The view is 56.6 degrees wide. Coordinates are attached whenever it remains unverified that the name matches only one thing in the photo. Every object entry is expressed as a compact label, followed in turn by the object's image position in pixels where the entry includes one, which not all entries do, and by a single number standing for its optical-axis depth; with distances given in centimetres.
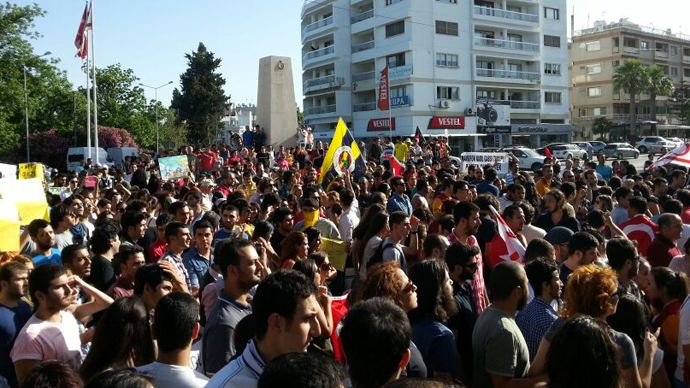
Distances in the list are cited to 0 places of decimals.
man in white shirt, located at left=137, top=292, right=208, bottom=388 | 319
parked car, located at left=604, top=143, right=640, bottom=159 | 4709
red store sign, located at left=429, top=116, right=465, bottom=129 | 5422
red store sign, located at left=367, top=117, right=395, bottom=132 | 5534
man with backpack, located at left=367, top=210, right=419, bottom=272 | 641
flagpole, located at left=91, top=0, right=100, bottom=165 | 2862
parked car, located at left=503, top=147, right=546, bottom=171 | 3619
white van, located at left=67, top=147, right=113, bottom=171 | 3858
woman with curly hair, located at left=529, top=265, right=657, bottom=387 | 376
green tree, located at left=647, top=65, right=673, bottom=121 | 7031
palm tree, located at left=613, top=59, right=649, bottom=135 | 6919
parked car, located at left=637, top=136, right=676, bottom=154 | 5156
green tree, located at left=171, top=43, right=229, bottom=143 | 7181
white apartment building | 5488
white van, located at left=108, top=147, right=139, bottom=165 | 4142
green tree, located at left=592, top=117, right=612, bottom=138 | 7031
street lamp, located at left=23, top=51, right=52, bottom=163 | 4072
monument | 2744
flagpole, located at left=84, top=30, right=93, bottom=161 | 3053
